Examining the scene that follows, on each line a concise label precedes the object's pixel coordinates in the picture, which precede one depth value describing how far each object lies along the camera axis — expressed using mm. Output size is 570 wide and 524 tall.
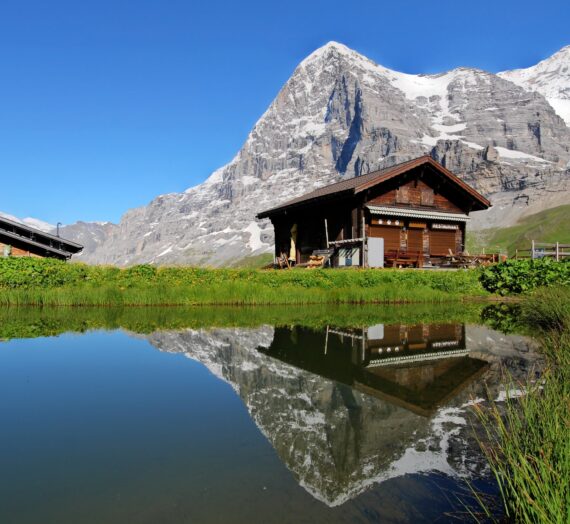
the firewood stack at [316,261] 31070
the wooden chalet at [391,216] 29203
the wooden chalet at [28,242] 34281
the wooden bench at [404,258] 29875
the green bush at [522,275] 22391
